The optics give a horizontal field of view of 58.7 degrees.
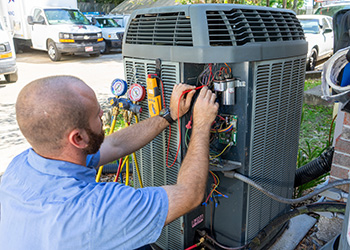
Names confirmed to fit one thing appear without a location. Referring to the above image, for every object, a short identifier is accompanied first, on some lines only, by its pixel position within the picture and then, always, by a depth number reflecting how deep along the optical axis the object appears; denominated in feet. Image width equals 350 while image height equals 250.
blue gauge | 6.37
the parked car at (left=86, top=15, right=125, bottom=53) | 43.88
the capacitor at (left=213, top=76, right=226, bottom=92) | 5.22
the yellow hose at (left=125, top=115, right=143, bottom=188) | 7.00
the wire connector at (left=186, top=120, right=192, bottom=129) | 5.63
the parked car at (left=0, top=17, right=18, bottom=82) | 23.20
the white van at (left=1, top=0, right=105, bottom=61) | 36.76
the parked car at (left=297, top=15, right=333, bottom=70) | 29.50
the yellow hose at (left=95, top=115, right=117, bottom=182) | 6.60
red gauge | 6.08
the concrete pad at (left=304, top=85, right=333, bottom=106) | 18.06
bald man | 3.83
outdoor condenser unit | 5.19
